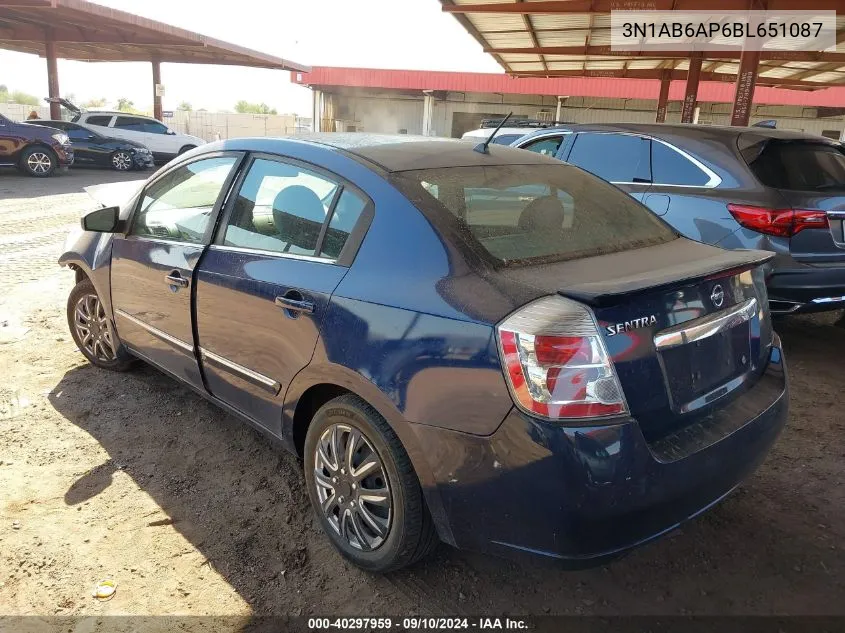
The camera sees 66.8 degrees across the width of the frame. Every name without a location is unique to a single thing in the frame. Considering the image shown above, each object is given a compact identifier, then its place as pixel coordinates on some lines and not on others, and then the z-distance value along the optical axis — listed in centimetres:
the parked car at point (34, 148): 1444
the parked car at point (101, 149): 1772
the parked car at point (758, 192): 420
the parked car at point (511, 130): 944
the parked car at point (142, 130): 1875
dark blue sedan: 185
